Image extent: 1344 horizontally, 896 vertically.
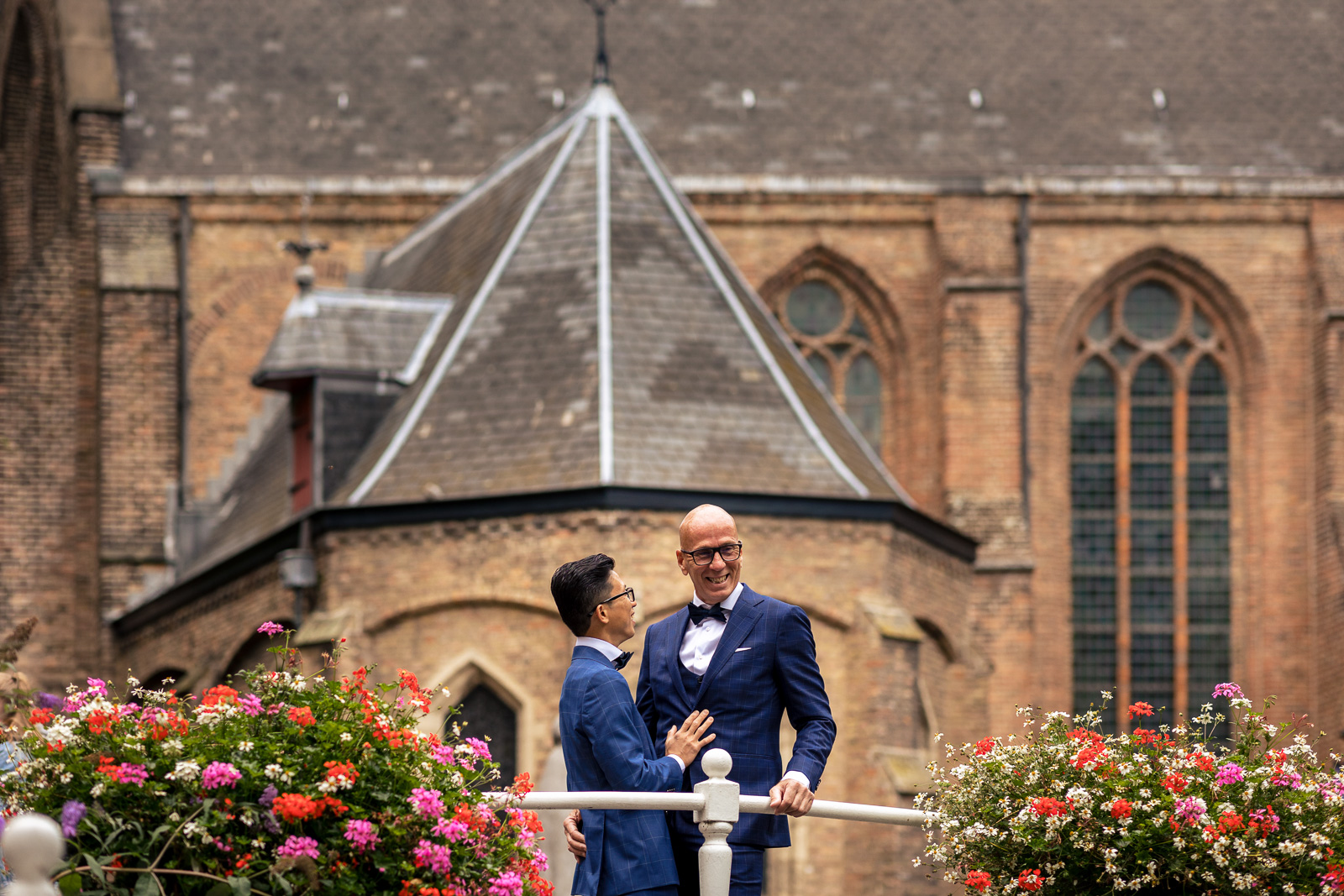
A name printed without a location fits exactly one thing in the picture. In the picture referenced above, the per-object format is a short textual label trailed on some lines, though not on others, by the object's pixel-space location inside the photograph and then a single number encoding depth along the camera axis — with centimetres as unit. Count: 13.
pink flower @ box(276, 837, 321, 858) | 1067
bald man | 1201
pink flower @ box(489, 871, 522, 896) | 1129
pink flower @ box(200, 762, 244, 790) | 1073
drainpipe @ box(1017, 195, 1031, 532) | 4548
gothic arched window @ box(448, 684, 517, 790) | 3353
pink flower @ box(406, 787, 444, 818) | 1111
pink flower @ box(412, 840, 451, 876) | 1101
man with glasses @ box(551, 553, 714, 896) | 1157
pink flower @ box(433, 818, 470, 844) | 1111
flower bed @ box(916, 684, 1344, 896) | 1203
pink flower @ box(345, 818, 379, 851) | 1088
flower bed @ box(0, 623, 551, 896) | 1066
